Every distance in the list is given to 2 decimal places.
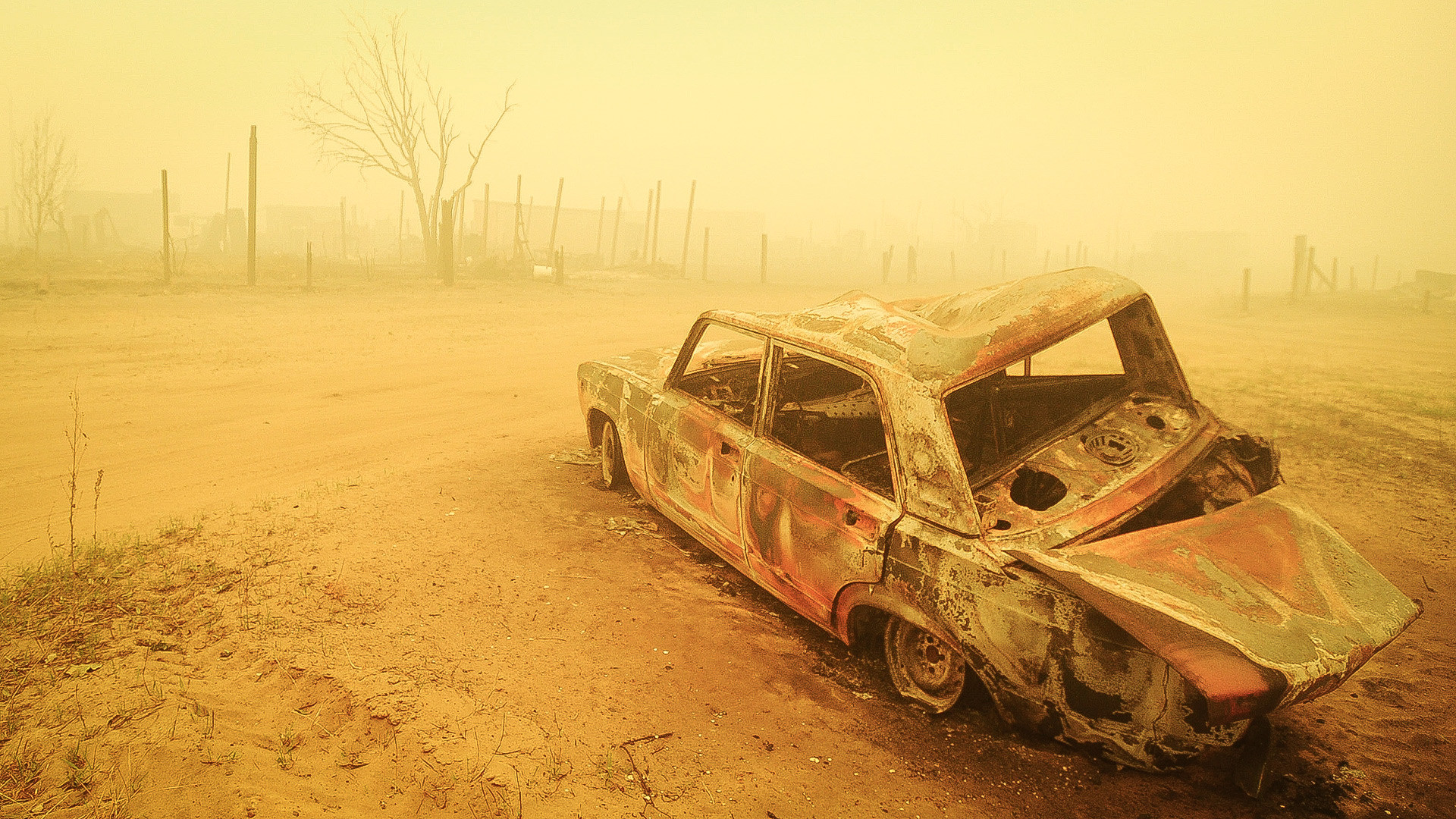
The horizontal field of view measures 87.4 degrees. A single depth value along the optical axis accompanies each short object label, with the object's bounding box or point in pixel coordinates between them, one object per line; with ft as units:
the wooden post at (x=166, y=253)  52.42
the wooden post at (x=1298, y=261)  77.30
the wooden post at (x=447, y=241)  69.92
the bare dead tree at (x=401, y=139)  103.30
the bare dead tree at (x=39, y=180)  87.97
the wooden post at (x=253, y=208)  57.06
